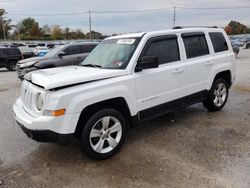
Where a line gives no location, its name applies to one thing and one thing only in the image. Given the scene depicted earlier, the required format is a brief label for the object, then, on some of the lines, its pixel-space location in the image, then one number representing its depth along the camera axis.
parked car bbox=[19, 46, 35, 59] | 19.51
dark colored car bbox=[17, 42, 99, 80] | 10.02
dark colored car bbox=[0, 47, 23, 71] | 16.75
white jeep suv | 3.28
